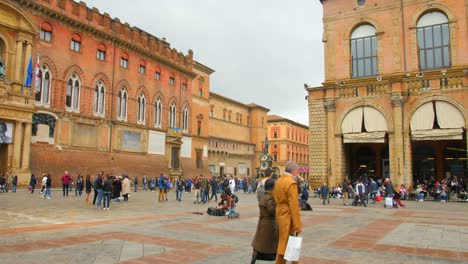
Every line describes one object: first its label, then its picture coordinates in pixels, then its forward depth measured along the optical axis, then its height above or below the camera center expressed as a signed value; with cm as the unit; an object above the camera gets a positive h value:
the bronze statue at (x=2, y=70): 2772 +730
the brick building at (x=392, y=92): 2786 +642
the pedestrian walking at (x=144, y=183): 3574 -109
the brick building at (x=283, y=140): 8250 +750
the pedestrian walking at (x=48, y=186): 2066 -89
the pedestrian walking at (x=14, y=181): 2455 -74
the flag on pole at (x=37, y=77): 2908 +736
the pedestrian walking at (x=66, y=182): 2253 -69
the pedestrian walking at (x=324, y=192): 2242 -105
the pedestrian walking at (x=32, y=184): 2437 -91
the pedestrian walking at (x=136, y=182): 3459 -96
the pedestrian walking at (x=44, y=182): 2110 -67
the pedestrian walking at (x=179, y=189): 2250 -101
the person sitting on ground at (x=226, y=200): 1444 -104
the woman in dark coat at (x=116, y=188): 1977 -88
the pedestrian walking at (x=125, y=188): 2125 -94
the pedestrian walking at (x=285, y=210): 489 -48
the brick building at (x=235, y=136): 6138 +669
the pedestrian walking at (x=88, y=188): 1836 -86
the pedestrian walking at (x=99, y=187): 1656 -70
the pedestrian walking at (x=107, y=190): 1612 -81
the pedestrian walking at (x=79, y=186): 2427 -100
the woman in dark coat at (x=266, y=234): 545 -89
